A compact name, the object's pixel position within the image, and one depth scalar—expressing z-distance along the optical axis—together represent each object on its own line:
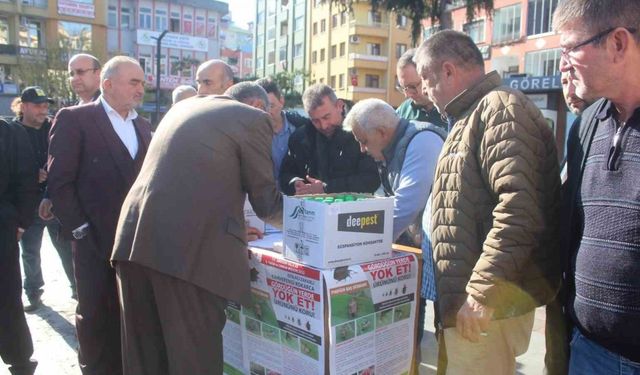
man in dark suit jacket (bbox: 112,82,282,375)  2.35
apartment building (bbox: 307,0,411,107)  46.59
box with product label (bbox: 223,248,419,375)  2.22
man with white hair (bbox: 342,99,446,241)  2.76
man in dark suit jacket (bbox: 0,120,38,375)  3.18
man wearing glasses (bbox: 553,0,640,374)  1.50
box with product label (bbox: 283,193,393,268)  2.21
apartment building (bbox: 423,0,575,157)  30.78
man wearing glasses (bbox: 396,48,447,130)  4.03
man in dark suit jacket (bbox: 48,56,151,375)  3.13
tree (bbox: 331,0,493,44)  24.47
